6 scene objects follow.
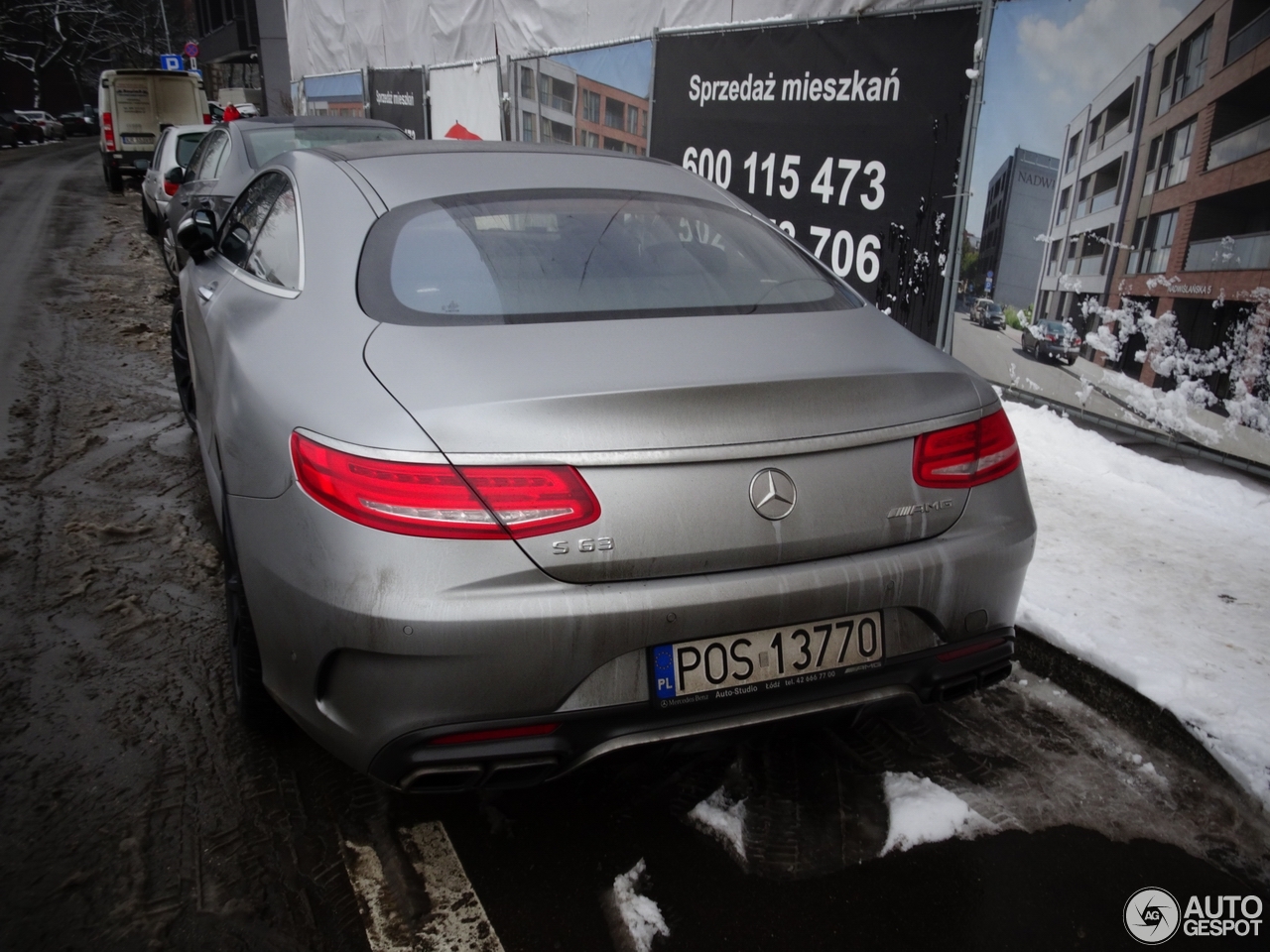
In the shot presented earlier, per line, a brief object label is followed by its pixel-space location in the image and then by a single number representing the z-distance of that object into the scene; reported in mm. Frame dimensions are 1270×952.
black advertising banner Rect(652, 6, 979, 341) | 5277
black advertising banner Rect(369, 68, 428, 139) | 13430
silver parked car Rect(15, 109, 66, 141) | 46241
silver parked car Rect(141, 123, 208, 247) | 10766
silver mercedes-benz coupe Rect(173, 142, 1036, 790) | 1719
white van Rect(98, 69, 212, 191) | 20125
